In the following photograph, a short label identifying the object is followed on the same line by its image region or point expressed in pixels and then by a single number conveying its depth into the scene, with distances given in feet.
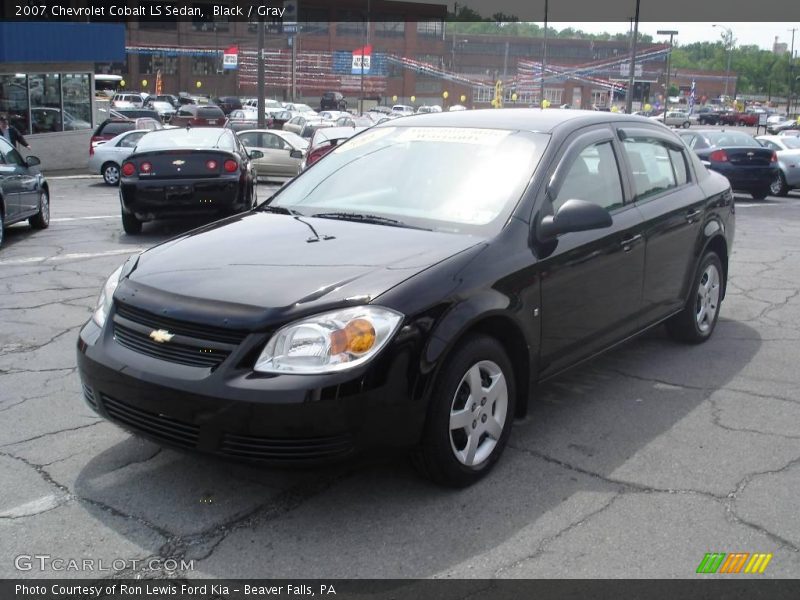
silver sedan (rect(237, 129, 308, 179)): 70.08
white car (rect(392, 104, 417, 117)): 229.15
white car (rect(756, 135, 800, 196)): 63.57
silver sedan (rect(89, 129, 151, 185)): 66.33
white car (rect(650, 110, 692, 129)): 259.29
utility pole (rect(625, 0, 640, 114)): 118.43
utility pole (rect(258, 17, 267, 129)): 90.79
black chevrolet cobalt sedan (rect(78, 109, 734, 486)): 10.77
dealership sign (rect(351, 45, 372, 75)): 210.18
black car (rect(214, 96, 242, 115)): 222.48
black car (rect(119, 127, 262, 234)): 35.99
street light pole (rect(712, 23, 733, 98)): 414.82
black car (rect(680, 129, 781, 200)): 59.62
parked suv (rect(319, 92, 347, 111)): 252.52
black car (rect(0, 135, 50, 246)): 34.24
